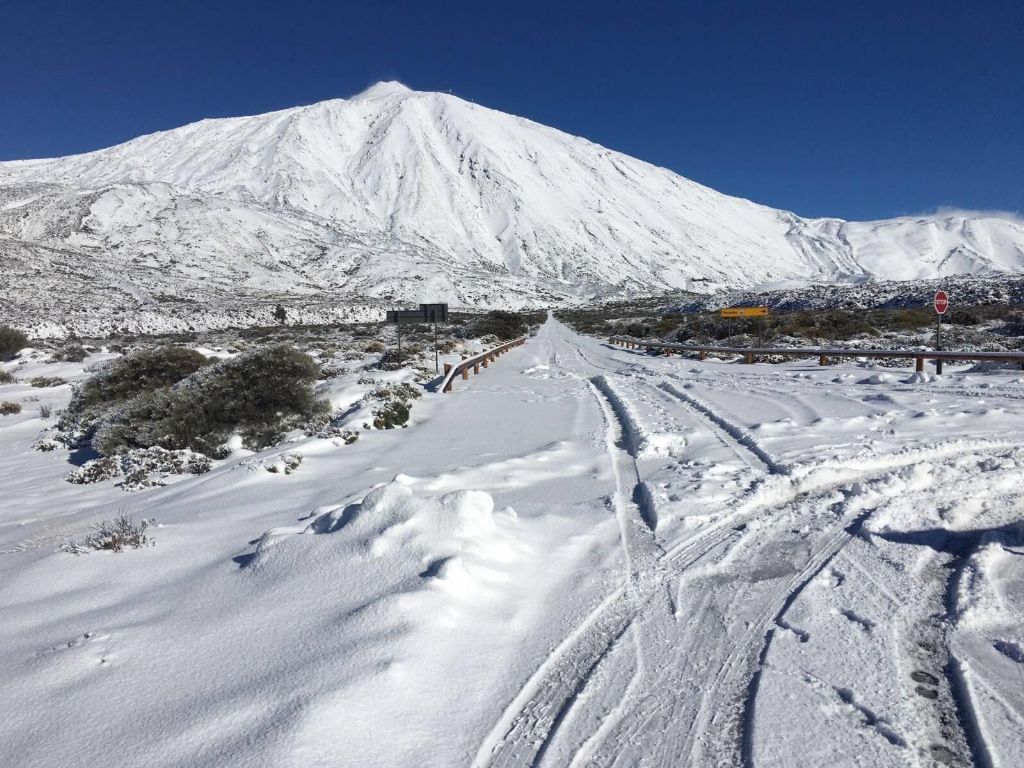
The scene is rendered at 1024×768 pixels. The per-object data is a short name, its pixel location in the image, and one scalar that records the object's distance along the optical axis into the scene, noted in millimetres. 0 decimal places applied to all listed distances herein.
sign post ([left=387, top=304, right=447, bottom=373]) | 19692
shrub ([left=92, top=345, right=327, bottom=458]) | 9508
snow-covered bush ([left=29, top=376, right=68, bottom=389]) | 18984
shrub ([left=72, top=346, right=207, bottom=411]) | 12766
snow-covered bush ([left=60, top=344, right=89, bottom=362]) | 25219
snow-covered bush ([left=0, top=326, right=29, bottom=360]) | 27422
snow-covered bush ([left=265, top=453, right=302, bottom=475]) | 7395
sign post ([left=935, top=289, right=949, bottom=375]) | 14909
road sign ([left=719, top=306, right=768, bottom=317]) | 25141
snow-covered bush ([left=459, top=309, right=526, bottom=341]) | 43969
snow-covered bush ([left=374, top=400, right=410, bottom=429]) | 10430
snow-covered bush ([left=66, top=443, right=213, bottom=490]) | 8414
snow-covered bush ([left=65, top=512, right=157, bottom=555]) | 4617
